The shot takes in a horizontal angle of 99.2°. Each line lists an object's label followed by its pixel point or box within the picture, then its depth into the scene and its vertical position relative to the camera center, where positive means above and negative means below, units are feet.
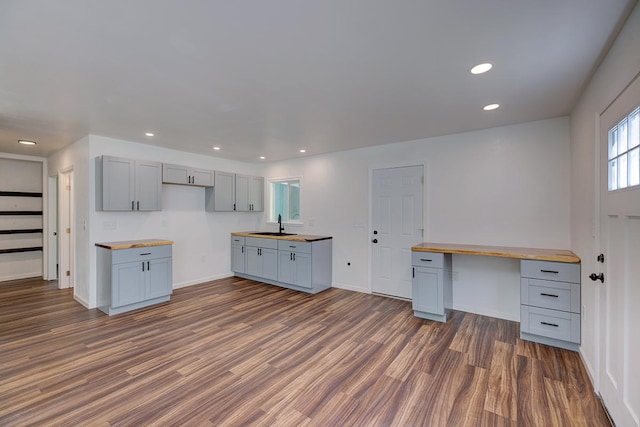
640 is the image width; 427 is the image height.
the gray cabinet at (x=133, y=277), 11.92 -2.99
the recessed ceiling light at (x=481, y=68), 6.74 +3.66
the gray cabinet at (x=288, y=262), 15.17 -2.94
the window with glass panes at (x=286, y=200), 18.78 +0.96
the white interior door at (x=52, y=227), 17.44 -0.89
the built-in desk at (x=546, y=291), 8.78 -2.64
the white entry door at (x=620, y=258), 4.91 -0.91
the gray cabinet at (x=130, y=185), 12.64 +1.40
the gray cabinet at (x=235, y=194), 17.21 +1.31
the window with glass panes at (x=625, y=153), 4.91 +1.20
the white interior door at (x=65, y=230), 16.02 -1.02
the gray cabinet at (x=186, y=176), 14.74 +2.15
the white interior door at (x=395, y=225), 13.78 -0.66
